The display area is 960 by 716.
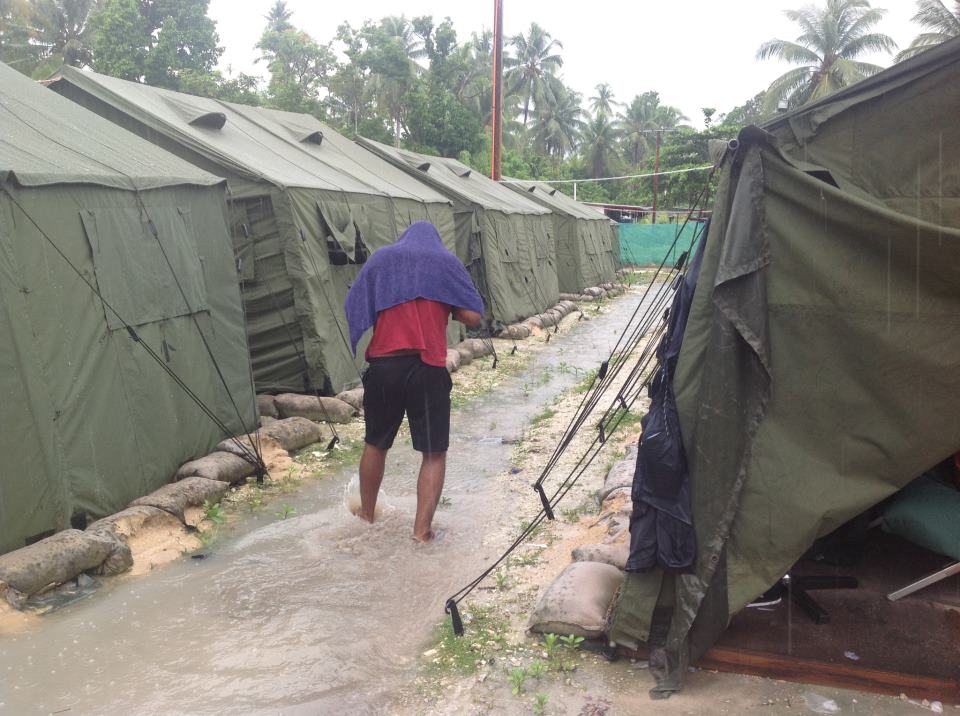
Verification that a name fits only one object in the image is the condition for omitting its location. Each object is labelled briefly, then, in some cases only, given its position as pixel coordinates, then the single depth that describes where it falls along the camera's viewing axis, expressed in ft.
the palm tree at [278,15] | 172.80
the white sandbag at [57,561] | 13.09
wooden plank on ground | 9.89
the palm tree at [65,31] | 106.83
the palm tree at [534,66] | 159.22
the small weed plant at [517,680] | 10.51
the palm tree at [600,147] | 162.30
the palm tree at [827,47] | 105.19
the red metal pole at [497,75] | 63.87
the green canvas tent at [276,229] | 25.76
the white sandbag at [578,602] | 11.54
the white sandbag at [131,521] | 15.45
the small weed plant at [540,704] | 10.04
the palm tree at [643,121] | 177.99
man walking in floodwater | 15.16
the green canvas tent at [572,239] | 72.54
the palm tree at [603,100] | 199.31
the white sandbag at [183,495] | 16.83
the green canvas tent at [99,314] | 14.74
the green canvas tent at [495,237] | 46.01
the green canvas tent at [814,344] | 9.92
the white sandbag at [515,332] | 46.06
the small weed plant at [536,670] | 10.79
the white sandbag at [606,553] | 13.14
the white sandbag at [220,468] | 18.95
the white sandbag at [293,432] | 22.45
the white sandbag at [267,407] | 25.55
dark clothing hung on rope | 10.44
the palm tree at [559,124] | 165.27
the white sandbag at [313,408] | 25.32
